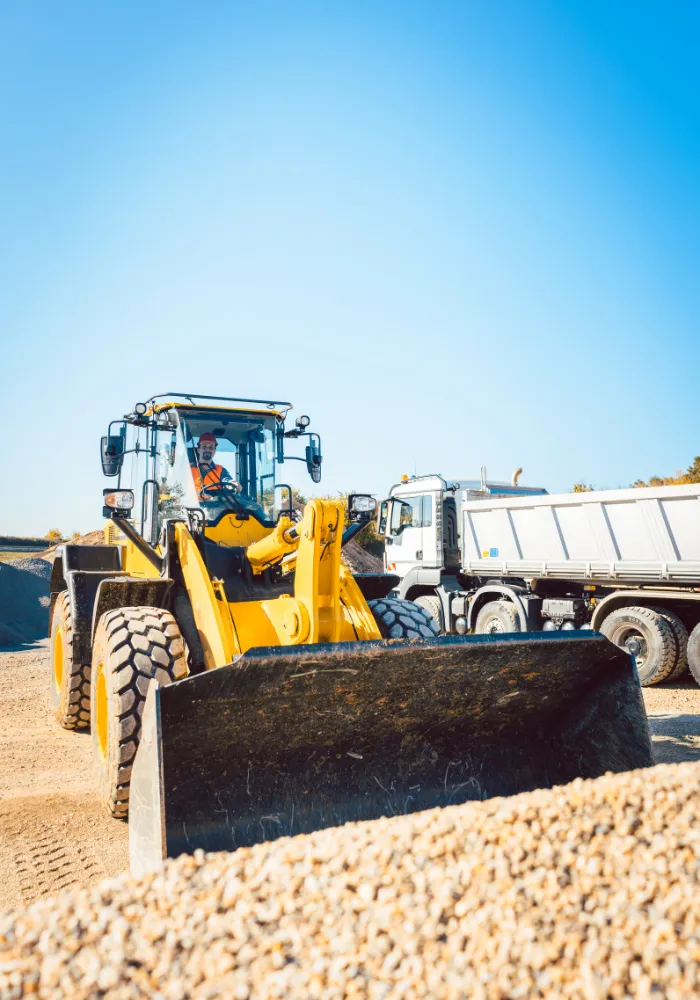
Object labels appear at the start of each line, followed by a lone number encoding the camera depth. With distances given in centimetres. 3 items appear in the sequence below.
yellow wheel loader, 355
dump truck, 921
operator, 570
